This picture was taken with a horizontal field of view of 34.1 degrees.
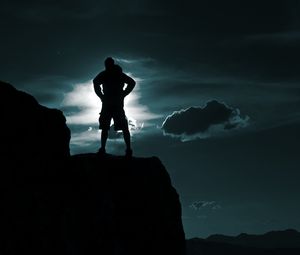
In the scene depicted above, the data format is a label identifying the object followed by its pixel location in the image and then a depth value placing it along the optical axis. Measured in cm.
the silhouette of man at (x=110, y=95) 1939
